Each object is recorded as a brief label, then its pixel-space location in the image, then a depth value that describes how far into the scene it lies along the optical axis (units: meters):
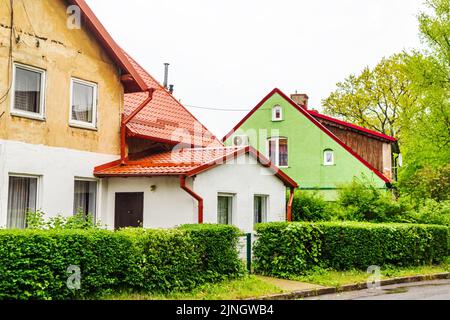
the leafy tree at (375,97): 44.66
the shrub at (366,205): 20.39
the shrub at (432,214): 20.75
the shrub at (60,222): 12.46
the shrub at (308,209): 20.34
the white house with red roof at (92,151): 14.05
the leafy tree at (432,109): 27.67
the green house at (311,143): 31.80
